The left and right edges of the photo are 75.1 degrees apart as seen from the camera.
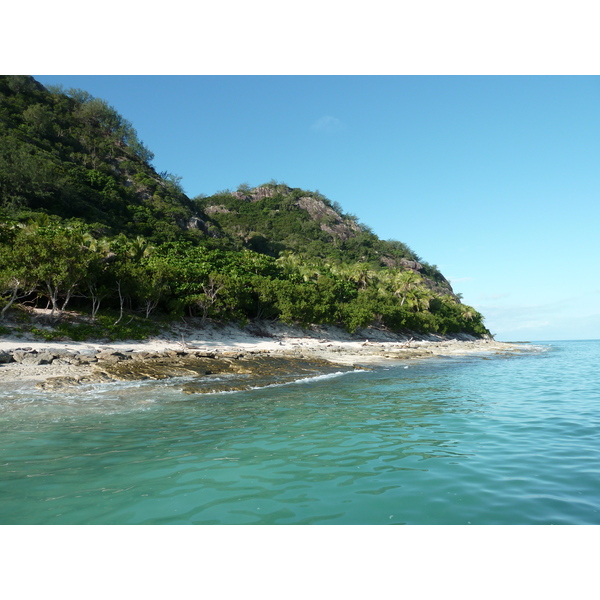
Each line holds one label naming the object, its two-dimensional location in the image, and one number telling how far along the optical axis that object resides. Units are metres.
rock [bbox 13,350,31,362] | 20.80
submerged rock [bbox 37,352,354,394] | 18.14
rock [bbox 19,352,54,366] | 20.66
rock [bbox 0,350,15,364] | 20.69
